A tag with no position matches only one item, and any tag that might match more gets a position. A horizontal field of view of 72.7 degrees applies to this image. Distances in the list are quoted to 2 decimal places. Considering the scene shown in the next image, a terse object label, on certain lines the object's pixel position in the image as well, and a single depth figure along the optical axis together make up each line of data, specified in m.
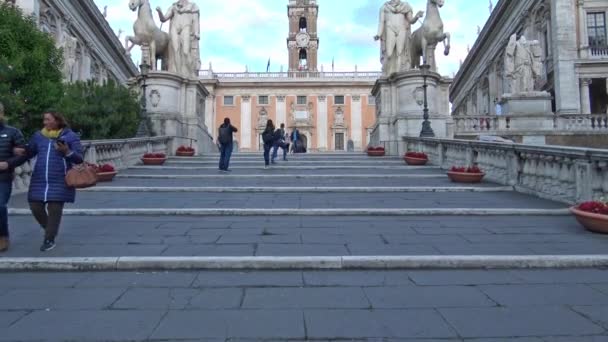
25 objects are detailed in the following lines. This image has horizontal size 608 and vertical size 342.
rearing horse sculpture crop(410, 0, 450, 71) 17.33
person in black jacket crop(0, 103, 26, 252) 4.29
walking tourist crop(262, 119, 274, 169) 13.33
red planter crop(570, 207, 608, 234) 5.00
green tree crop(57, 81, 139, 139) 13.99
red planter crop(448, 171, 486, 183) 9.56
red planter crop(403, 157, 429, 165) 13.33
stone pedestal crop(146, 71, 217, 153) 17.12
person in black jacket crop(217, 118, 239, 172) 11.79
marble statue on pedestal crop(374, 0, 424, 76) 18.53
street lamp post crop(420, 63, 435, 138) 14.68
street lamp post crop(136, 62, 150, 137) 15.02
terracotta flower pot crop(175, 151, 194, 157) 16.55
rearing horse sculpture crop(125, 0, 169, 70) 17.44
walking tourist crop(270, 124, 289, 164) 14.20
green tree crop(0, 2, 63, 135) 12.48
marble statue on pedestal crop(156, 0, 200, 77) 18.86
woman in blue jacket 4.33
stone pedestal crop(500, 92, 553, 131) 20.11
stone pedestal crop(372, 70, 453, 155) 17.00
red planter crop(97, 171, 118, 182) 9.82
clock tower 66.31
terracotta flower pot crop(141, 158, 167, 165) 13.44
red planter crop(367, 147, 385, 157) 16.88
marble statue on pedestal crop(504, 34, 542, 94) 20.27
